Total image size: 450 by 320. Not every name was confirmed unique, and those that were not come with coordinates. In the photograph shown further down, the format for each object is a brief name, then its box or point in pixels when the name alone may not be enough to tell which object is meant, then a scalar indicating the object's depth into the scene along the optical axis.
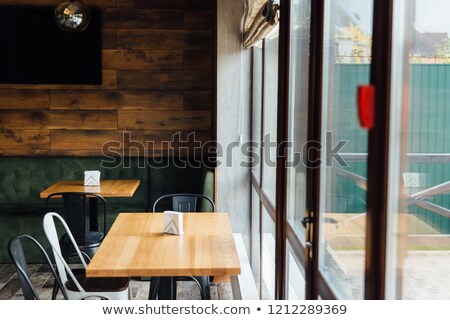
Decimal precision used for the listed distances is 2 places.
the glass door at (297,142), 2.55
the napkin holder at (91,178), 5.13
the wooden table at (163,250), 2.64
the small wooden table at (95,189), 4.88
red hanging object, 1.52
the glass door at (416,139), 1.51
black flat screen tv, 5.66
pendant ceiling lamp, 5.06
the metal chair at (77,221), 4.36
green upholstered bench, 5.64
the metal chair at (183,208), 3.33
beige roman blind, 3.25
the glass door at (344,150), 1.78
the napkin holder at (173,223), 3.26
